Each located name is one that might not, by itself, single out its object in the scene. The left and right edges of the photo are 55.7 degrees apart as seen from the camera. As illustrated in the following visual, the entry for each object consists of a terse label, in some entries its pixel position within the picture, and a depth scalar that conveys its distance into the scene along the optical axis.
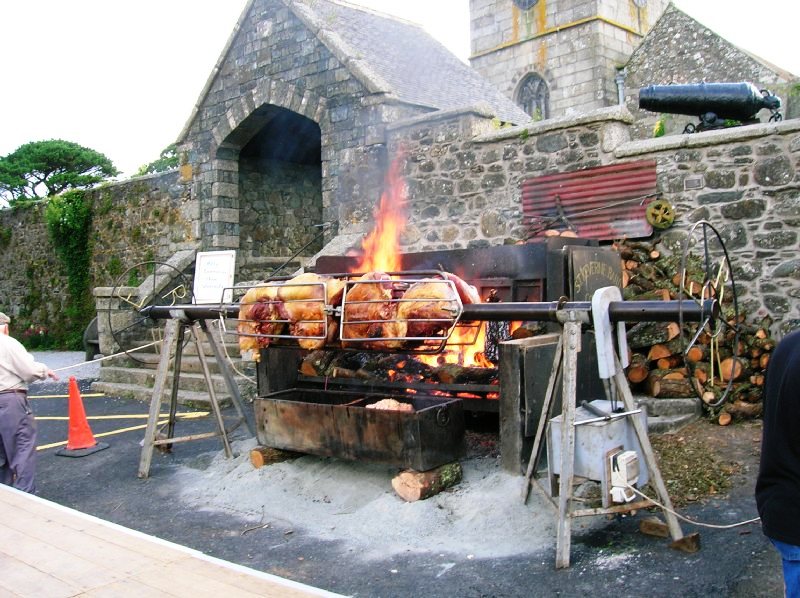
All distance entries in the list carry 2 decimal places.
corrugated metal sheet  8.83
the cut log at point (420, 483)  5.63
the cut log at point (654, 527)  4.74
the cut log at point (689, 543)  4.48
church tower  27.58
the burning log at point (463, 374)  6.66
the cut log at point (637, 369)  7.52
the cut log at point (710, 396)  7.18
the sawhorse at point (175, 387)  7.05
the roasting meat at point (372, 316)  5.33
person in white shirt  6.50
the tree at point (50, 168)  38.19
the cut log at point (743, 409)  7.13
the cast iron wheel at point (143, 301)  12.88
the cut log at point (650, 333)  7.53
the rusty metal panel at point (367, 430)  5.69
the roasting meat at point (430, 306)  5.23
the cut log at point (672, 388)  7.34
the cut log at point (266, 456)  6.73
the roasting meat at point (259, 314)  6.00
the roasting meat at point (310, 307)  5.61
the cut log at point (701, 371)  7.34
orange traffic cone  8.10
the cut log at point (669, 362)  7.52
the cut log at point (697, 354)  7.46
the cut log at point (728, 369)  7.35
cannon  8.72
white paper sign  13.61
